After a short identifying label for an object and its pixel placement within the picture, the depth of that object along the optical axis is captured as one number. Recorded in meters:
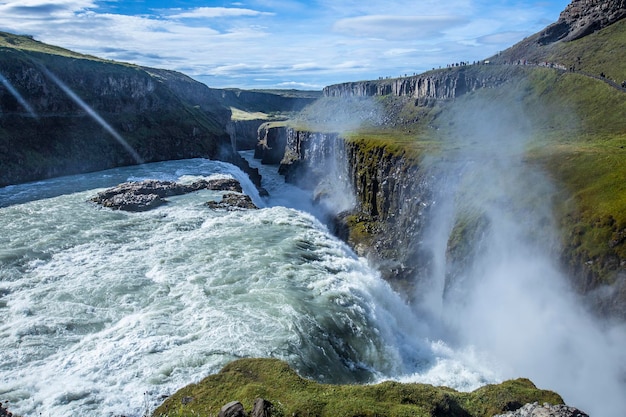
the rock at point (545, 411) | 13.89
